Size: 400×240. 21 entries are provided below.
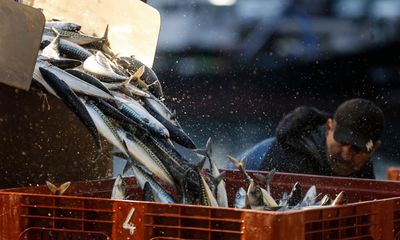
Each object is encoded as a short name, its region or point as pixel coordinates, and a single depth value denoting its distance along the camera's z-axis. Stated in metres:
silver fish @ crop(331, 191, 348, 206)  4.44
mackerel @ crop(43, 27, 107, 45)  5.30
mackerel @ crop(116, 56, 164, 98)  5.73
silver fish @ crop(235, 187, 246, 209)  4.88
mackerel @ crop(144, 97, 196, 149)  5.11
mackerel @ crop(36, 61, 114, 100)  4.62
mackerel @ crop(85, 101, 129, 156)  4.75
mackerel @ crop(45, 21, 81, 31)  5.43
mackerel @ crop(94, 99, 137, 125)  4.77
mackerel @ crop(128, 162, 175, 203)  4.69
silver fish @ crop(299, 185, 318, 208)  4.73
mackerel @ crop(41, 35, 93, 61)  5.09
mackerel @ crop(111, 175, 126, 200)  4.72
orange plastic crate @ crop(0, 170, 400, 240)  3.29
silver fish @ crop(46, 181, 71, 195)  4.11
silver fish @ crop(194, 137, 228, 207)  4.84
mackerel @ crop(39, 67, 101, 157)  4.54
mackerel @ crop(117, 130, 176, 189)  4.75
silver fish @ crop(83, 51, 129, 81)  4.98
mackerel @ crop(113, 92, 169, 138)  4.85
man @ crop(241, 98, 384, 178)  8.48
